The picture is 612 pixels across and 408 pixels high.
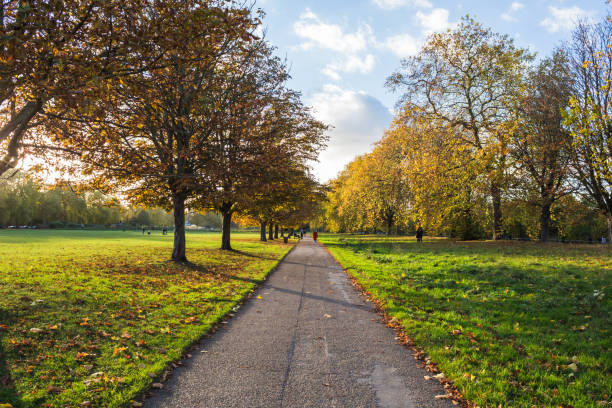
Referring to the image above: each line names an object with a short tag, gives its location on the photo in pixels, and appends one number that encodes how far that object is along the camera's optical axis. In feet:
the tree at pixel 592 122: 42.26
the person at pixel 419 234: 99.81
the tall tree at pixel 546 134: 61.21
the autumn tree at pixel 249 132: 45.32
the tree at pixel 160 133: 25.55
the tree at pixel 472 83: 71.46
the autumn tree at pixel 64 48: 16.43
